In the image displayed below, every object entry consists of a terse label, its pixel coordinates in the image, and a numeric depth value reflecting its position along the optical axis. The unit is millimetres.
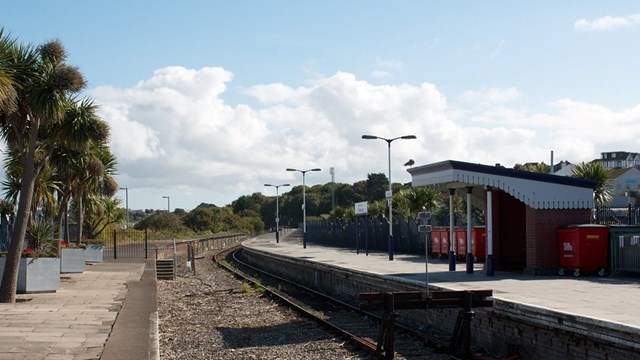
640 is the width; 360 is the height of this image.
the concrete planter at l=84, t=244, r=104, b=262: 35416
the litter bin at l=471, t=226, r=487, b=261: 27188
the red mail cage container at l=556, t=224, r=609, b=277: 20031
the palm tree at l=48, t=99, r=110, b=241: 20094
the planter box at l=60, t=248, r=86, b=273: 28173
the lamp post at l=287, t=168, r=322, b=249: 52691
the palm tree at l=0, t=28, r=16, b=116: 14164
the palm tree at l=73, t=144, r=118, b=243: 27203
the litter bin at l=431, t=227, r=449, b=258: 31375
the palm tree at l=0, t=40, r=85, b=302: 17844
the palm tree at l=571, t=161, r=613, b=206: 33594
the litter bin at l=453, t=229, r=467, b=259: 29148
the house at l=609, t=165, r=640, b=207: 85000
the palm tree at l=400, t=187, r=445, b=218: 43938
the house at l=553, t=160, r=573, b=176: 83725
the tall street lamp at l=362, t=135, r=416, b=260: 34475
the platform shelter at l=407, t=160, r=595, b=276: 20938
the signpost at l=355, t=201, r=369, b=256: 42250
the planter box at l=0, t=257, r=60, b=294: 20084
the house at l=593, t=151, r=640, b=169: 153700
